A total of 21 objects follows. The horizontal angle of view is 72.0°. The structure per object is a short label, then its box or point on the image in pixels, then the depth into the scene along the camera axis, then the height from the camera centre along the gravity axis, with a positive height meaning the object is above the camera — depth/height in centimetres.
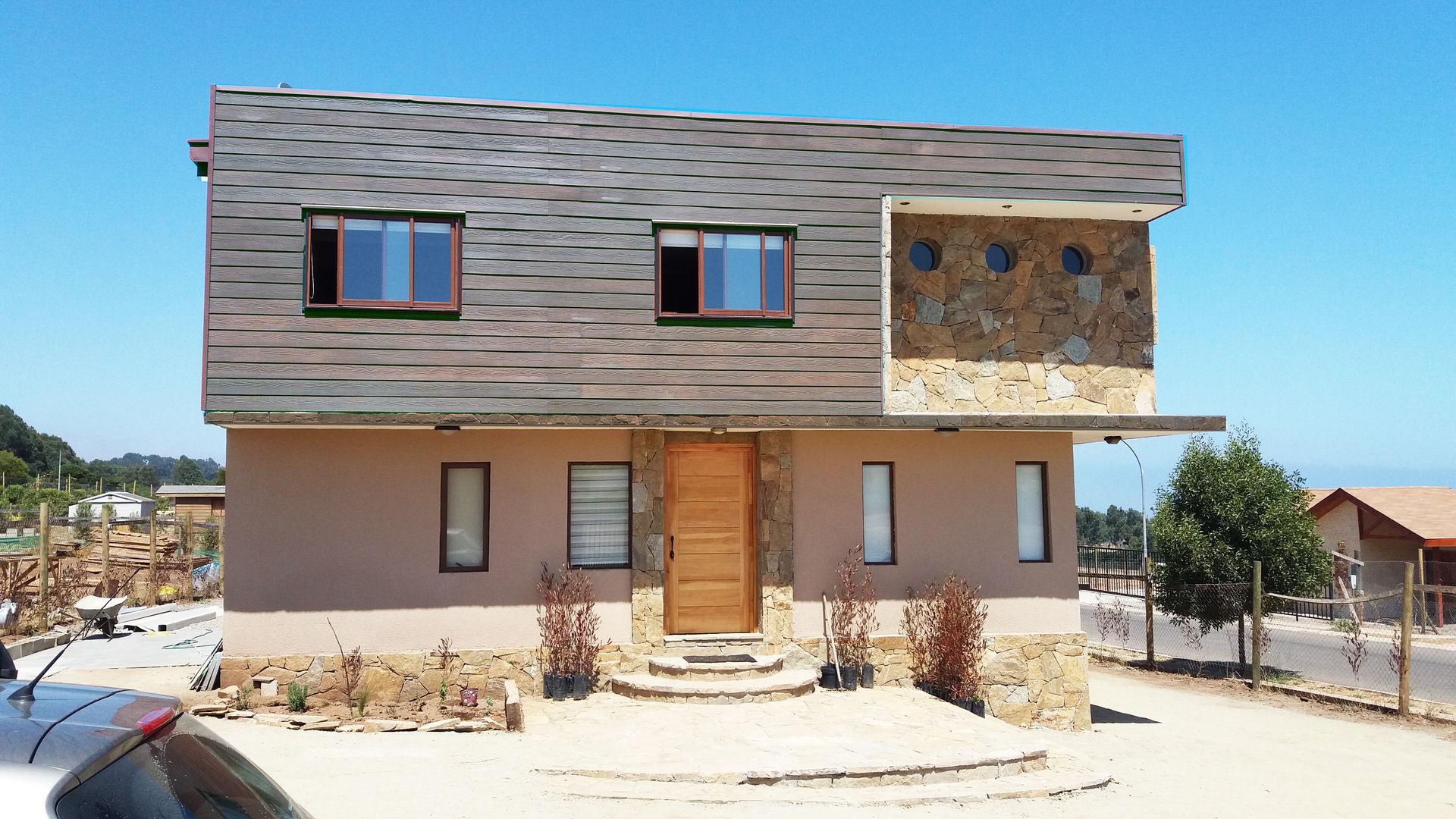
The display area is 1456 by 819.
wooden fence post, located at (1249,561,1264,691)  1650 -213
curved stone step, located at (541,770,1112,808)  806 -254
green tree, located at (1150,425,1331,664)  1895 -88
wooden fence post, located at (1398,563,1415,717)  1412 -238
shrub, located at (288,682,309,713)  1106 -232
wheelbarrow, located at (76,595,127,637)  1598 -202
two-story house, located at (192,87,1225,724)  1169 +151
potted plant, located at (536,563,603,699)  1181 -174
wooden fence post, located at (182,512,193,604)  2269 -160
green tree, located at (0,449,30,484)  7694 +150
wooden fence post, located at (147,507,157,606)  2105 -125
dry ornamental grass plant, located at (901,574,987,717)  1250 -191
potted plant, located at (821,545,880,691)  1260 -165
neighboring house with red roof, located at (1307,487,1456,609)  3023 -120
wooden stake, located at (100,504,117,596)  1934 -126
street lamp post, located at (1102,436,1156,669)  1922 -198
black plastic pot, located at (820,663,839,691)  1245 -234
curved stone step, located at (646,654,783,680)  1185 -215
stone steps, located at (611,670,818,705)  1136 -230
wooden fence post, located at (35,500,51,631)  1672 -140
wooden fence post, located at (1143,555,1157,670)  1923 -206
